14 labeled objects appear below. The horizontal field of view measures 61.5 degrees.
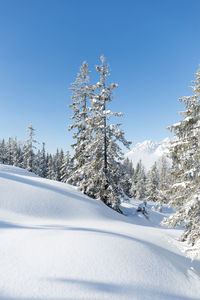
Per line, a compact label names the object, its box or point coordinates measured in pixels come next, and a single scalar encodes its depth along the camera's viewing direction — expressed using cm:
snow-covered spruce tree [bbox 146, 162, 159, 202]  4184
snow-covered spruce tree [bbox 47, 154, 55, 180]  4819
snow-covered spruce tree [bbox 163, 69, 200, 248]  657
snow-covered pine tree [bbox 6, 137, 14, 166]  4960
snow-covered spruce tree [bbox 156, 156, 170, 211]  4286
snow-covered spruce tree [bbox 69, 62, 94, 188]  1733
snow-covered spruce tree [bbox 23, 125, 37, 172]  3350
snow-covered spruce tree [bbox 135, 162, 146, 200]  4756
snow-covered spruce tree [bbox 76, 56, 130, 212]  1398
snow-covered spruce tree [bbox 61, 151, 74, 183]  3680
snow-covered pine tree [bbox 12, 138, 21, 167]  4438
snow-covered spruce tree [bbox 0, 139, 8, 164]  4847
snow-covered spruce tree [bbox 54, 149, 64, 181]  4859
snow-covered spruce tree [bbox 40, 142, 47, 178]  5118
